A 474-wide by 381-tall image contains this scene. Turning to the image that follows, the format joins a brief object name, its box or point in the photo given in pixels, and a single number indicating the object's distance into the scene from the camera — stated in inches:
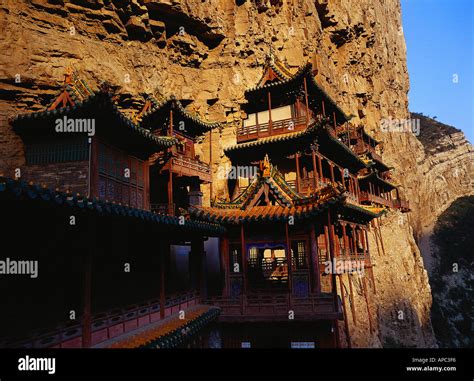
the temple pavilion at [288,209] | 540.7
